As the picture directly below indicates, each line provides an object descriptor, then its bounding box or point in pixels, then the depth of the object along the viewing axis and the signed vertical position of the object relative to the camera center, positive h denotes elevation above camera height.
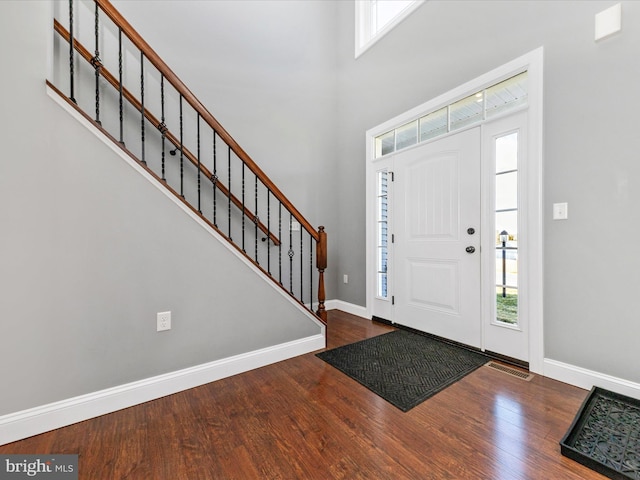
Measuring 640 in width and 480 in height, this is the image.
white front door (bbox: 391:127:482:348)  2.49 +0.01
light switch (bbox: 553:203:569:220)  1.92 +0.19
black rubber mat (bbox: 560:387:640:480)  1.19 -0.96
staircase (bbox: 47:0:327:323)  2.07 +1.00
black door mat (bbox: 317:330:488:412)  1.84 -0.99
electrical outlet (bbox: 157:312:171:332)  1.79 -0.52
